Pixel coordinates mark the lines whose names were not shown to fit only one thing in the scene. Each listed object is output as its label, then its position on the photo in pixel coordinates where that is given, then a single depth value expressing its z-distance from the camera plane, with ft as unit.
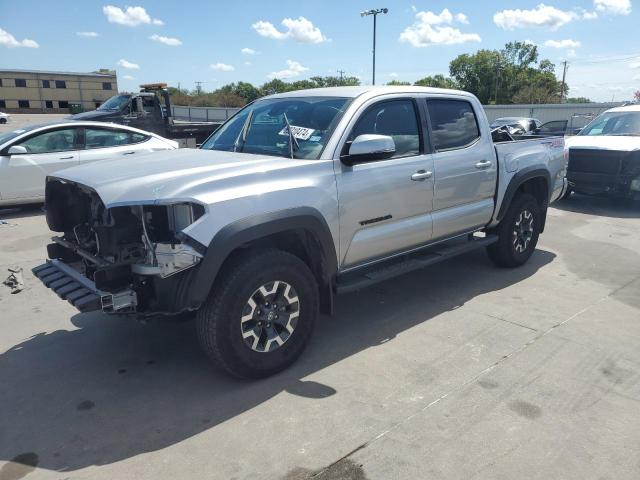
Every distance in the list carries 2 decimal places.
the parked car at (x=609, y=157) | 30.63
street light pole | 122.35
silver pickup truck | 10.39
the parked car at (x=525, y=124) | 48.05
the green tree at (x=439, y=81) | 302.04
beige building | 238.27
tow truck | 46.50
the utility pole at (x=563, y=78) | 265.71
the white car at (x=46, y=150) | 27.71
